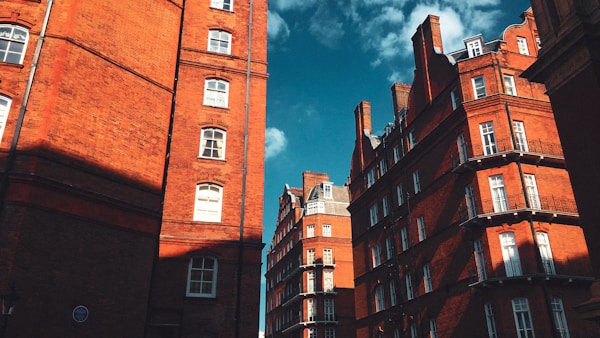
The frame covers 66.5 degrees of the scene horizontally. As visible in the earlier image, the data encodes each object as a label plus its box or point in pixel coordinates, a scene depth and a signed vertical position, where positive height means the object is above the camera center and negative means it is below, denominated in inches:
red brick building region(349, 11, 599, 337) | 893.8 +328.6
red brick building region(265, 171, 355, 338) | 1998.0 +427.5
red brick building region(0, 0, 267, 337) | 583.7 +282.4
